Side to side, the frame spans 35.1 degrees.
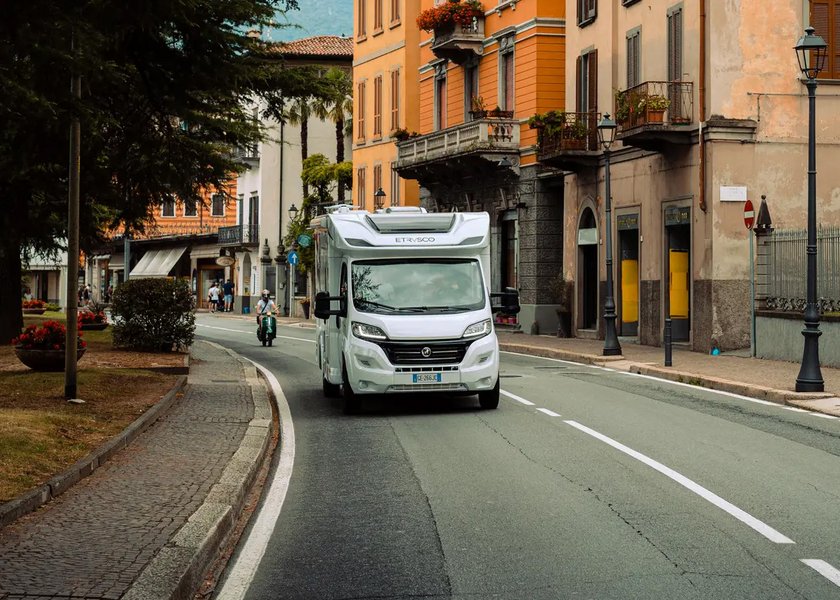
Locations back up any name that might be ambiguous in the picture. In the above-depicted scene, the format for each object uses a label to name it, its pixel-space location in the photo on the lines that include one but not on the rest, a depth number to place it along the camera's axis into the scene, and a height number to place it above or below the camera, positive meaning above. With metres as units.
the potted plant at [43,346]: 20.75 -0.75
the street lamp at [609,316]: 28.96 -0.41
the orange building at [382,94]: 53.47 +8.56
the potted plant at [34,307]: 58.38 -0.40
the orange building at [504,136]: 41.31 +5.36
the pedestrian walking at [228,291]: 79.75 +0.40
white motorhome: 16.77 -0.10
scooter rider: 39.05 -0.22
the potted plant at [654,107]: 30.59 +4.40
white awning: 90.81 +2.47
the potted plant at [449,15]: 45.28 +9.72
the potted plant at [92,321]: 39.16 -0.68
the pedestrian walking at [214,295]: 81.12 +0.17
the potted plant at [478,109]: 43.08 +6.20
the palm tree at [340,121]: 65.62 +9.06
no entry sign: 27.36 +1.71
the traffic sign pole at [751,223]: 27.39 +1.53
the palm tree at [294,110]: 23.97 +3.58
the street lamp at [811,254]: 18.97 +0.62
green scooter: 38.00 -0.93
